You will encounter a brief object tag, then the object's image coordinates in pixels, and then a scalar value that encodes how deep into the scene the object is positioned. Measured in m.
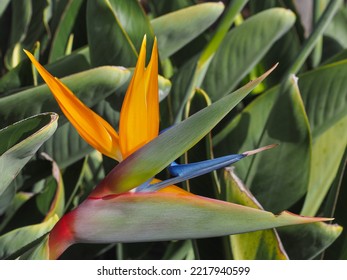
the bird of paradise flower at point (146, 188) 1.11
